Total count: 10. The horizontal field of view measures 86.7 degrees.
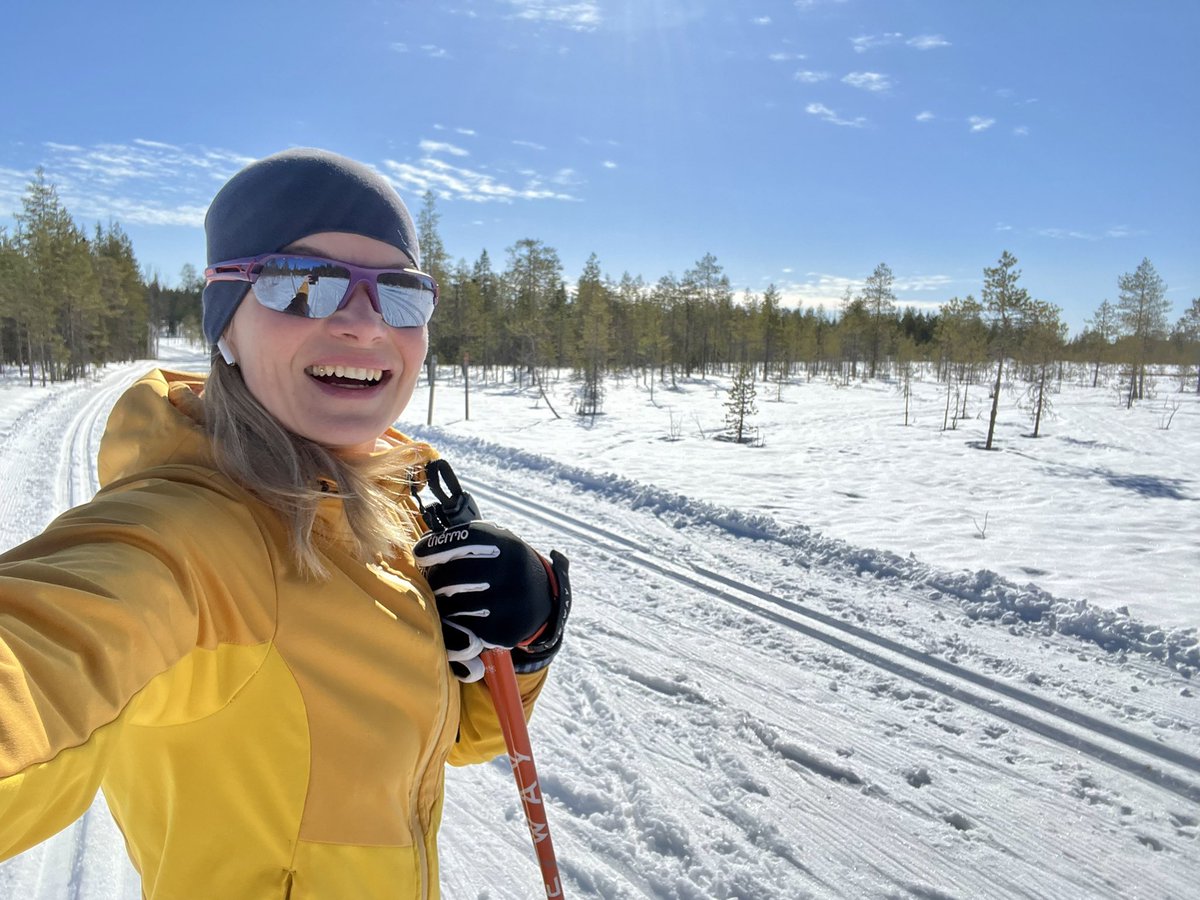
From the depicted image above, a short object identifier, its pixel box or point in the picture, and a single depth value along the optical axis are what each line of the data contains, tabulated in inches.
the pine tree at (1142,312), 1396.4
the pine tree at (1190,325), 1633.1
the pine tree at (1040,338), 753.6
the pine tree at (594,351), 1058.1
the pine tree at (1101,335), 1599.4
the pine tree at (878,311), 2105.1
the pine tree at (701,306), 2071.9
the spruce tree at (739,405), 734.5
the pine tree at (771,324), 2068.2
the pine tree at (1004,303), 743.7
